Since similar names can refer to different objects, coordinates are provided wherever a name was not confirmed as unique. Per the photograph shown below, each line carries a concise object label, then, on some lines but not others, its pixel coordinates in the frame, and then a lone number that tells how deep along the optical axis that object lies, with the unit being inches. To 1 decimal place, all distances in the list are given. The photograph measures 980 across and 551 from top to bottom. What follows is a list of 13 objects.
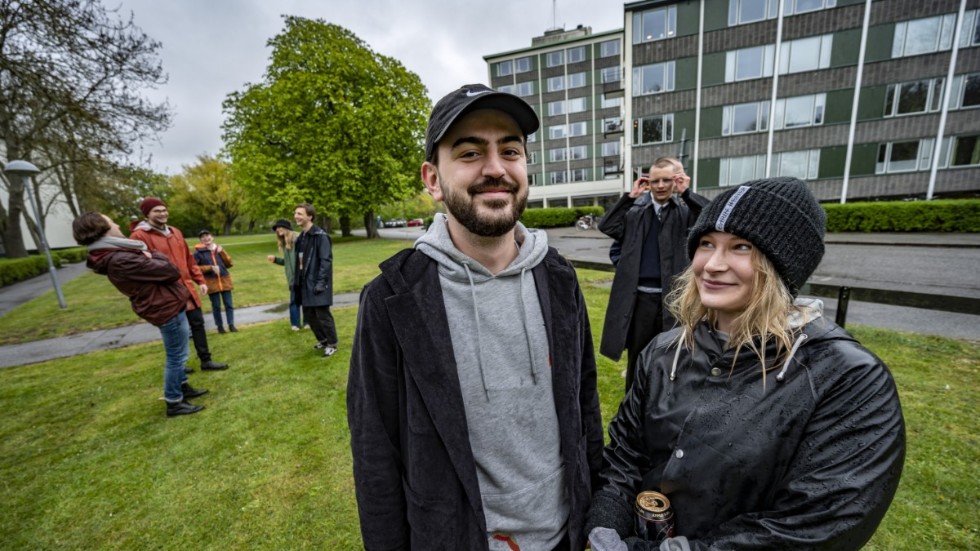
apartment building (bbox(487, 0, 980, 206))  769.6
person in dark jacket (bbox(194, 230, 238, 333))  278.8
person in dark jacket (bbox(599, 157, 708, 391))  133.6
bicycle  1108.0
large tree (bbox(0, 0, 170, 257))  471.5
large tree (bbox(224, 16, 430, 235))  938.1
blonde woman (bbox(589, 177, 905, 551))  41.8
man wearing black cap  52.1
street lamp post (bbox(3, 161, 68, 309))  398.6
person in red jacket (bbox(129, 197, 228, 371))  198.4
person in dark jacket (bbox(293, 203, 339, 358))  219.8
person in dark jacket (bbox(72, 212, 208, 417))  156.1
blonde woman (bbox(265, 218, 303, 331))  257.9
